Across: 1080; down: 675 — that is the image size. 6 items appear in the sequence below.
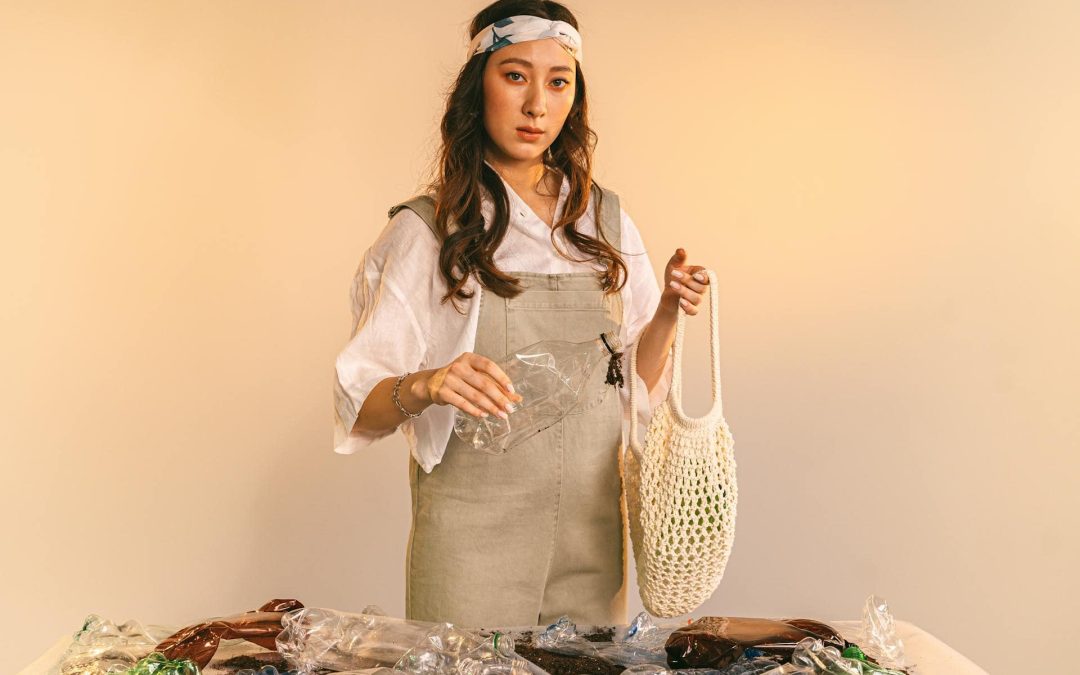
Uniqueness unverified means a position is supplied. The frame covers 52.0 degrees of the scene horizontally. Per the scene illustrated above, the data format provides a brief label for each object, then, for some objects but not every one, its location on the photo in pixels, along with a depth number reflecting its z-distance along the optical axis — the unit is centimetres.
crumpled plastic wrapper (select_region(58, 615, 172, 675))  156
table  174
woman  221
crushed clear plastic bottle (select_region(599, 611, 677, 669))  164
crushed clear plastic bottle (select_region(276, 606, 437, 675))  158
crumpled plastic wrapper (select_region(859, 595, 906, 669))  168
